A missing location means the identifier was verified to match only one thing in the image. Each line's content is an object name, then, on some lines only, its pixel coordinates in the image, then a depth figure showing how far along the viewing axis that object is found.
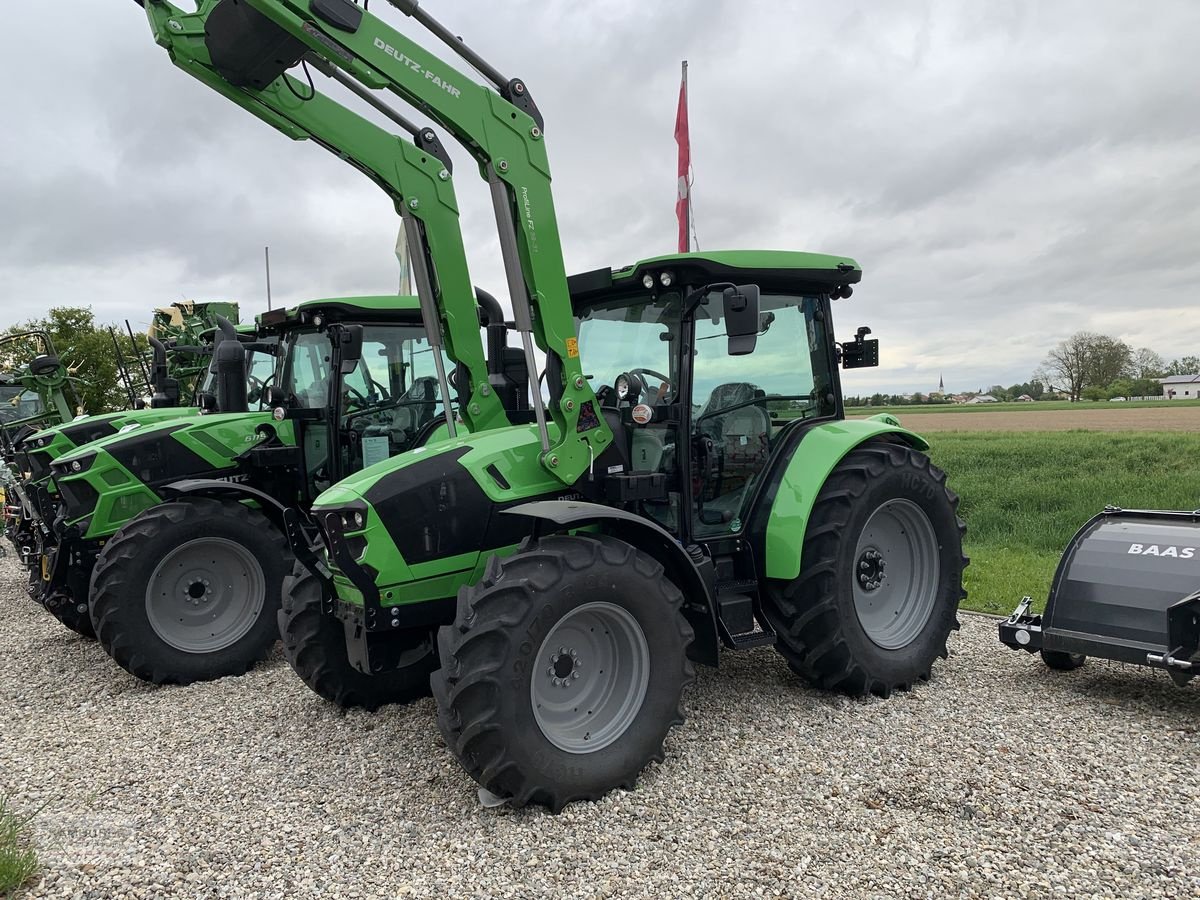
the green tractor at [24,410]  7.28
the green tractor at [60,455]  6.13
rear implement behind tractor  4.01
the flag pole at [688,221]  8.82
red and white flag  8.98
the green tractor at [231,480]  5.46
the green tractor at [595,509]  3.41
